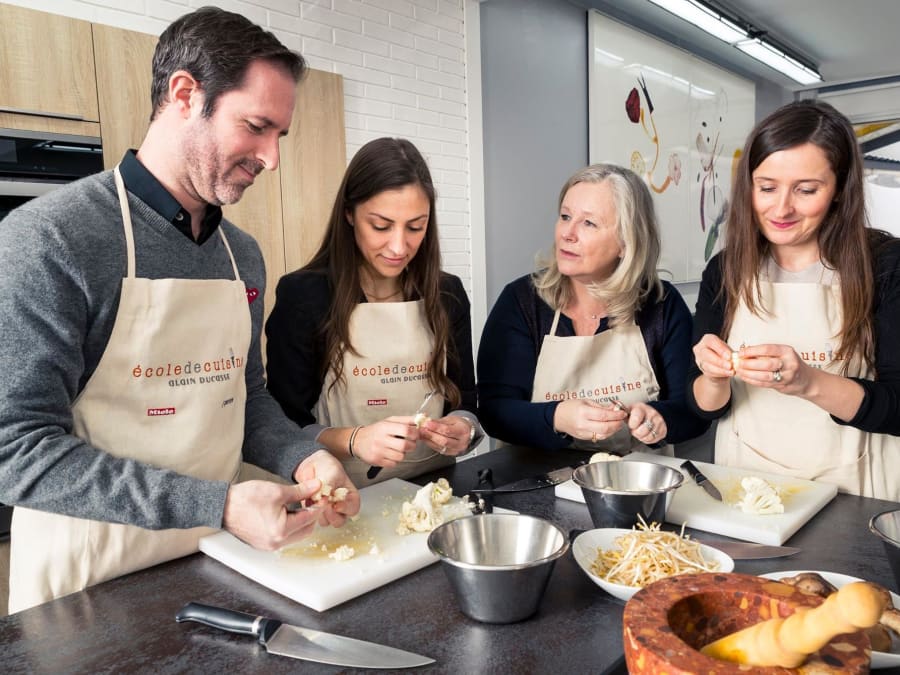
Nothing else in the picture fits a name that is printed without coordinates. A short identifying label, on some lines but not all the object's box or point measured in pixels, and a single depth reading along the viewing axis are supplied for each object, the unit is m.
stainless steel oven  2.39
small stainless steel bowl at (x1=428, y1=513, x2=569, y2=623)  1.01
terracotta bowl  0.65
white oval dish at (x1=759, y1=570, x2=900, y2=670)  0.86
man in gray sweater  1.16
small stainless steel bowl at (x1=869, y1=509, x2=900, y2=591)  1.01
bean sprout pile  1.11
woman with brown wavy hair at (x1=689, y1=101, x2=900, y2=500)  1.82
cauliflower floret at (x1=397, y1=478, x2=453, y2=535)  1.42
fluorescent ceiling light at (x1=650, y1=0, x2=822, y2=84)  5.14
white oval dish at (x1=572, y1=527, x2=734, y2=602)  1.08
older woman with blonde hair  2.24
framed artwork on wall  5.37
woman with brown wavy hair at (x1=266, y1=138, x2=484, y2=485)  1.91
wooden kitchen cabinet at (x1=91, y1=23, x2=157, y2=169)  2.64
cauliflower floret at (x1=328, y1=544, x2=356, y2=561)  1.27
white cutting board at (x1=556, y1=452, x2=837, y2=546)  1.40
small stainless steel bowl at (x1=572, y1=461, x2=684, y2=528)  1.30
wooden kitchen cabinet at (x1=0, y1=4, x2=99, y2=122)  2.37
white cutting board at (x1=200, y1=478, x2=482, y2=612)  1.16
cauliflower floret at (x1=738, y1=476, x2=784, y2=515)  1.48
